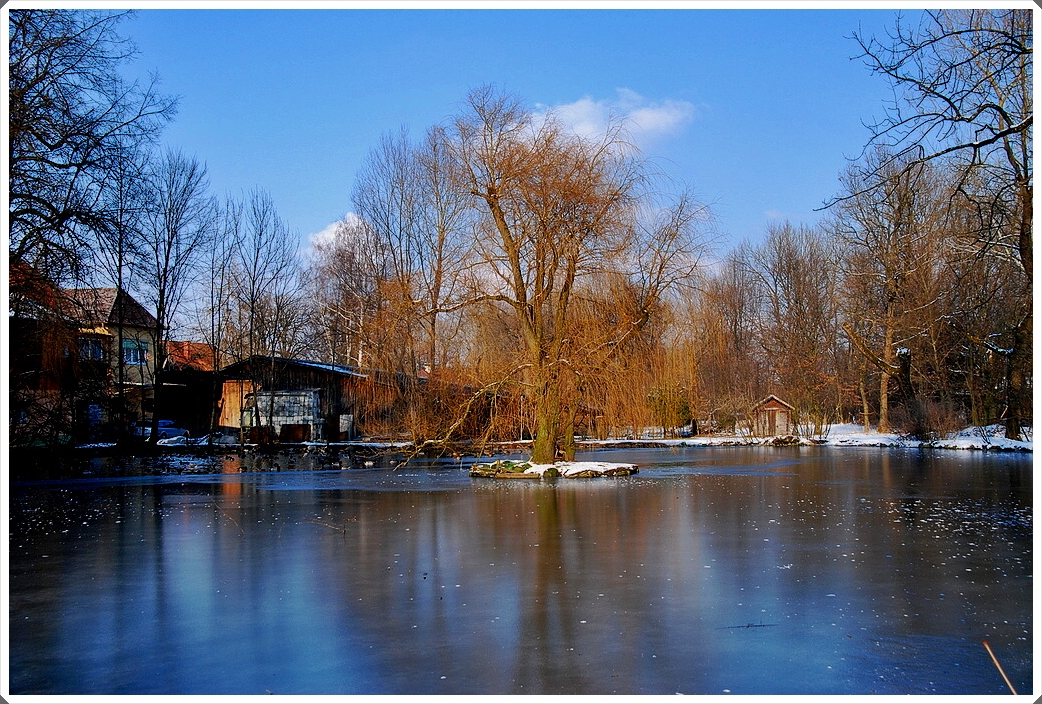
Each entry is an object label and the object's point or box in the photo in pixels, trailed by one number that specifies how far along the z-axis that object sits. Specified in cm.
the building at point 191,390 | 4438
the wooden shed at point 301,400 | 4131
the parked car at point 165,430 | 3928
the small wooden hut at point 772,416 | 5216
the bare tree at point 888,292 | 3469
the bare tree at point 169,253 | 3697
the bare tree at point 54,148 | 1408
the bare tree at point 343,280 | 4669
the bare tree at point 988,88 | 888
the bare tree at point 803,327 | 5222
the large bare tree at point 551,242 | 2181
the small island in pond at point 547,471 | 2130
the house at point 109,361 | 1850
